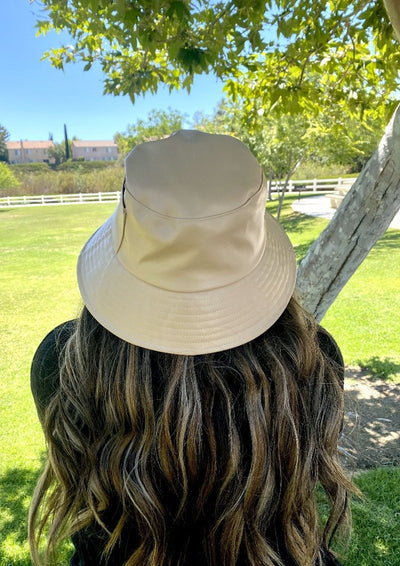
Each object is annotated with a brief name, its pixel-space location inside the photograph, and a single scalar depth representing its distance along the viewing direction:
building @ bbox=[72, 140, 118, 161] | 95.38
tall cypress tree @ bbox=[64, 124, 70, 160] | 72.19
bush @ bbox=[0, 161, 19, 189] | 42.34
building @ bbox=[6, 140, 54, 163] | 85.56
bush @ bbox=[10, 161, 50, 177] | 51.16
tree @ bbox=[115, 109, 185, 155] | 42.38
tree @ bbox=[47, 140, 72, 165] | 75.25
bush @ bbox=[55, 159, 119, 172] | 54.14
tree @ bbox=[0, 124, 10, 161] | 63.88
